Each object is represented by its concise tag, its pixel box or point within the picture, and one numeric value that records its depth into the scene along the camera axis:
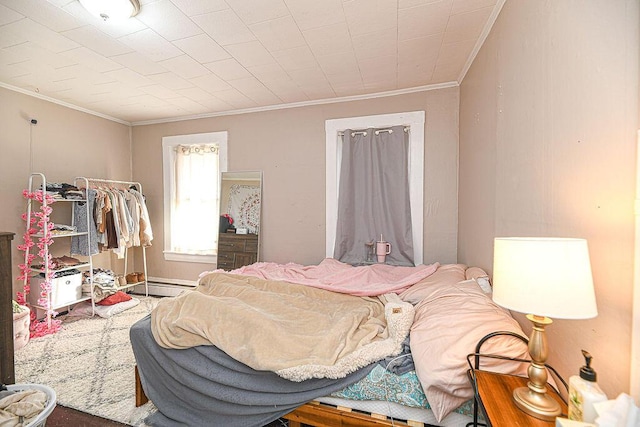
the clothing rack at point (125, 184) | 3.50
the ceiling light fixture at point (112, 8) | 1.60
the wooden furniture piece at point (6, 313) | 1.64
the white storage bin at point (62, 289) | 2.83
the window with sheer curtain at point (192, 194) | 3.74
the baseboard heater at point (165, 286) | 3.88
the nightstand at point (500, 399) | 0.80
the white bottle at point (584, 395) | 0.68
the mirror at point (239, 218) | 3.49
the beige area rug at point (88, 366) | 1.76
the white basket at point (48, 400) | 1.22
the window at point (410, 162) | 2.92
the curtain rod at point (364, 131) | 2.98
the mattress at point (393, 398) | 1.21
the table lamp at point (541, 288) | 0.72
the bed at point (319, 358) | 1.19
